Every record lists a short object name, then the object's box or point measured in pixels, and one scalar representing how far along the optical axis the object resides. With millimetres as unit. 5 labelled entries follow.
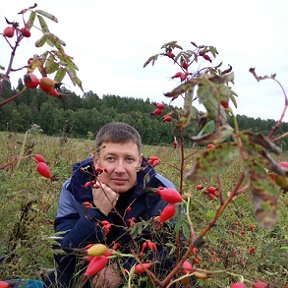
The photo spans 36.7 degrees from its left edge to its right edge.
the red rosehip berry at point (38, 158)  1159
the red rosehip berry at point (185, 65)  1910
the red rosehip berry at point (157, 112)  1888
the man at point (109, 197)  2326
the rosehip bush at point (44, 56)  1125
